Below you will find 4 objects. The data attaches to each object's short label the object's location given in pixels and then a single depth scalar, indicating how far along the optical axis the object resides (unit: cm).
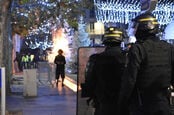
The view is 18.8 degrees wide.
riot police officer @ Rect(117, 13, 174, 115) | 538
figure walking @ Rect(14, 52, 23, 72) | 4670
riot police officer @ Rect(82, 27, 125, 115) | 629
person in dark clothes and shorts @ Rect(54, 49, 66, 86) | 2582
